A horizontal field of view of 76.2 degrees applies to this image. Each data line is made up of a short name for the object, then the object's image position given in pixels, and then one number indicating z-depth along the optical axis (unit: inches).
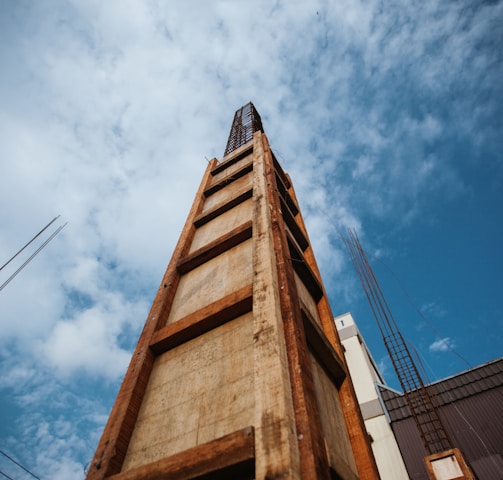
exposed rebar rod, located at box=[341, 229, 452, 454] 472.2
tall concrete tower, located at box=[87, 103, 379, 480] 99.1
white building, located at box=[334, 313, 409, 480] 491.2
